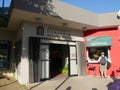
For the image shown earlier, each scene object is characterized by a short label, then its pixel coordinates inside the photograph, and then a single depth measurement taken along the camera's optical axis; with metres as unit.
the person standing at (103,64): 6.01
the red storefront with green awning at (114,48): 6.21
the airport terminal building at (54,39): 5.12
